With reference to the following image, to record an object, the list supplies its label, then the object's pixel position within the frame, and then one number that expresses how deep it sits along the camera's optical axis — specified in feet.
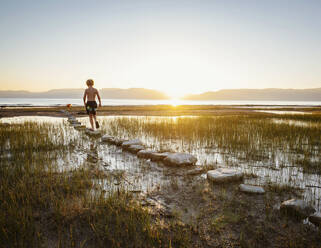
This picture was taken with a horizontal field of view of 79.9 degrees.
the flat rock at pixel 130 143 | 24.57
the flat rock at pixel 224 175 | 14.15
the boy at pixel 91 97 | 34.61
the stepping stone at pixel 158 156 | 19.76
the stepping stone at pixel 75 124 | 45.54
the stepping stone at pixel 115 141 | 26.61
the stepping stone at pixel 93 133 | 34.01
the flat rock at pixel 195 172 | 16.17
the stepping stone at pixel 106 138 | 28.98
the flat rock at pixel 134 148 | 22.86
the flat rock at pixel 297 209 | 9.74
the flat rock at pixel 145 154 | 20.77
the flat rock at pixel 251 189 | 12.38
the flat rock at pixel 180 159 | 18.06
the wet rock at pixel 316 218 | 9.05
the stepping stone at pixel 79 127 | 42.29
